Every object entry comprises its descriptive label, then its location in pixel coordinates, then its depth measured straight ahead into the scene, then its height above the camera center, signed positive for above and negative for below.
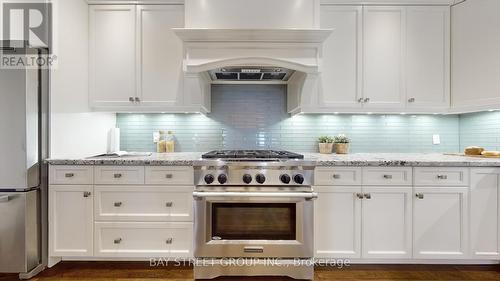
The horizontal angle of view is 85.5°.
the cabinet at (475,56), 2.32 +0.75
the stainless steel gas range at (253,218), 2.03 -0.59
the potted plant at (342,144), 2.69 -0.05
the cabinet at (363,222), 2.15 -0.66
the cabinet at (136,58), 2.52 +0.76
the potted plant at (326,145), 2.71 -0.06
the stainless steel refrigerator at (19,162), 1.98 -0.17
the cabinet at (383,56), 2.53 +0.78
